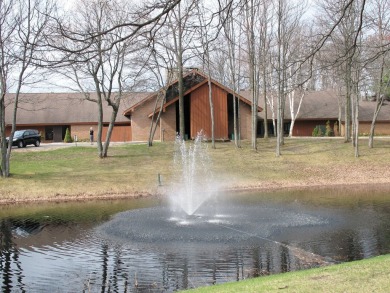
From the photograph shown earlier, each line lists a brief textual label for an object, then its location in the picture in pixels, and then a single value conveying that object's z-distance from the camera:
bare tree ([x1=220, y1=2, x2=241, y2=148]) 36.19
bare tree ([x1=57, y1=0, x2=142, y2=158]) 33.03
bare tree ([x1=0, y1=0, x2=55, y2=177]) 25.05
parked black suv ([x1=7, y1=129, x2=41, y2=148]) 43.41
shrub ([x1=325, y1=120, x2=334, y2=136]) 57.94
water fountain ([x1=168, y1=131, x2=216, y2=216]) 22.42
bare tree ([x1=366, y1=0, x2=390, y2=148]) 27.78
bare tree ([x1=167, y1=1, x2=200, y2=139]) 37.03
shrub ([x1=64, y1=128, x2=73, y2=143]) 53.16
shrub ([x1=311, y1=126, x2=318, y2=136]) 57.75
